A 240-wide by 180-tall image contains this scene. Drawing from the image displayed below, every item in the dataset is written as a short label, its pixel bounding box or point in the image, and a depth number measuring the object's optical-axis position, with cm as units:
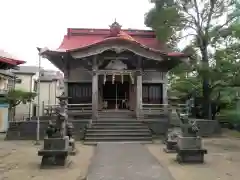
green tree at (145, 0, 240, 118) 1307
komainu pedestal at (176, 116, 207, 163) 634
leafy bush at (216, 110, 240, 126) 1363
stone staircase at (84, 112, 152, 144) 1021
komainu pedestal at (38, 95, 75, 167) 603
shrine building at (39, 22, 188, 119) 1208
